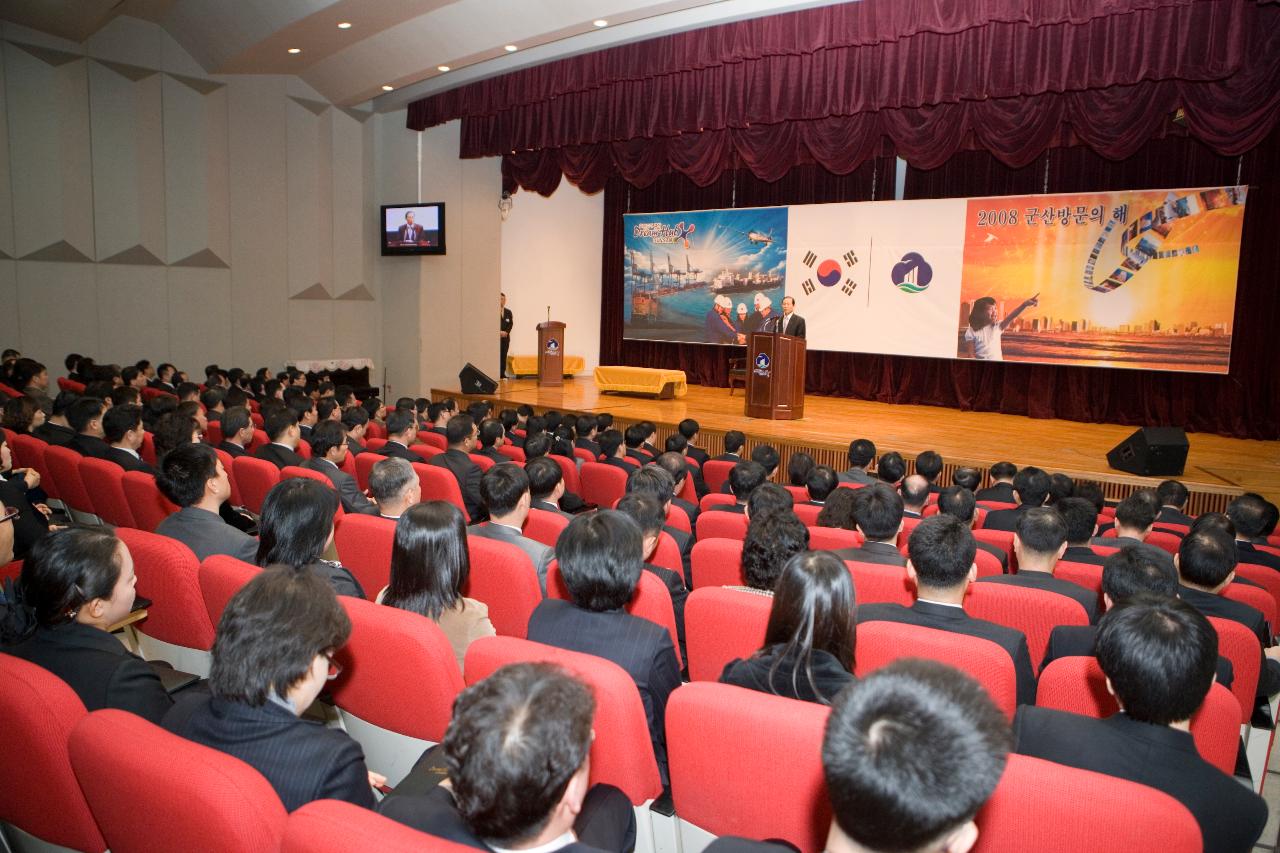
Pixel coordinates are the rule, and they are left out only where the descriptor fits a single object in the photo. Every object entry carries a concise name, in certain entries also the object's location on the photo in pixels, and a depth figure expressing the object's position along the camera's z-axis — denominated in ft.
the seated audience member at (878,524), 10.23
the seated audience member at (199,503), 9.39
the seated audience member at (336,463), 13.48
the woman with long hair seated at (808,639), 5.74
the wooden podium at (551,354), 40.83
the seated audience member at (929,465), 18.13
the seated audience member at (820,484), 14.75
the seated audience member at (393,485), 10.60
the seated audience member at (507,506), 10.00
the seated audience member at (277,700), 4.77
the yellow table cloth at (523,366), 44.16
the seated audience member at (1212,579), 8.75
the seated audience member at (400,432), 16.92
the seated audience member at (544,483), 12.57
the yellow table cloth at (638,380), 37.42
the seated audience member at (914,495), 14.33
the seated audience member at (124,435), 14.24
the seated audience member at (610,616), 6.61
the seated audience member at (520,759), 3.52
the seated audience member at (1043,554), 9.30
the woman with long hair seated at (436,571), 7.47
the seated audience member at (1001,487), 16.83
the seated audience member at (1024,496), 14.05
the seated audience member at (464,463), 15.25
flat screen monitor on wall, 36.01
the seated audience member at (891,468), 16.63
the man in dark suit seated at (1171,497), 16.16
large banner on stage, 30.60
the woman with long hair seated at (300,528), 8.12
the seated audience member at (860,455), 18.01
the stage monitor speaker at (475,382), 37.22
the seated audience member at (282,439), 15.43
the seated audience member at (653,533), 9.37
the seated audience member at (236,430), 15.94
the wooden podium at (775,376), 29.73
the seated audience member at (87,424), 14.87
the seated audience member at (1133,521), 12.01
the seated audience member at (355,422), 18.94
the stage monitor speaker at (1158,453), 22.07
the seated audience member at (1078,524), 11.70
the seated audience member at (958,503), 12.61
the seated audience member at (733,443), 20.21
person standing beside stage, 43.52
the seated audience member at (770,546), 7.93
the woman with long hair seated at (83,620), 5.71
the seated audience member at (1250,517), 13.21
